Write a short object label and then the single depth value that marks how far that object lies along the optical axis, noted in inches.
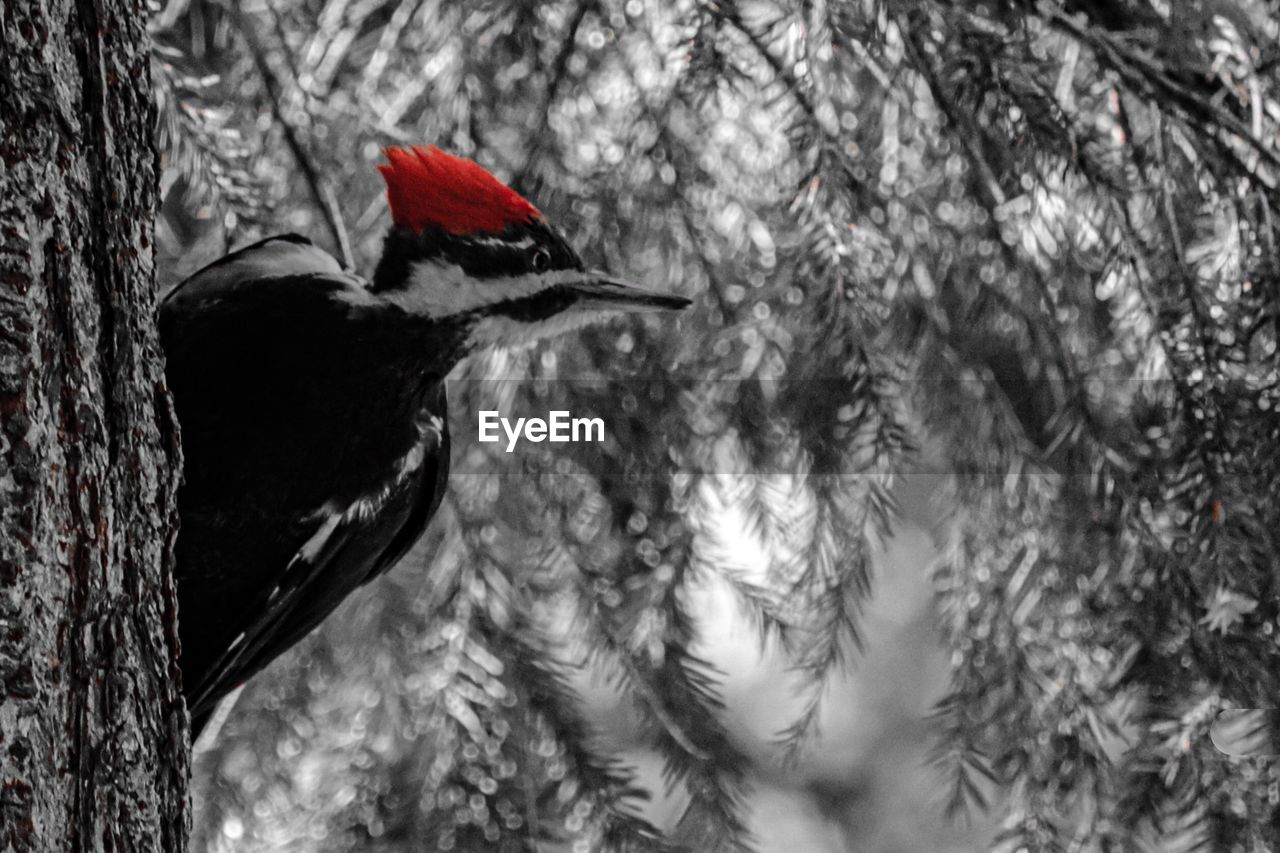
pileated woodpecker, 188.4
